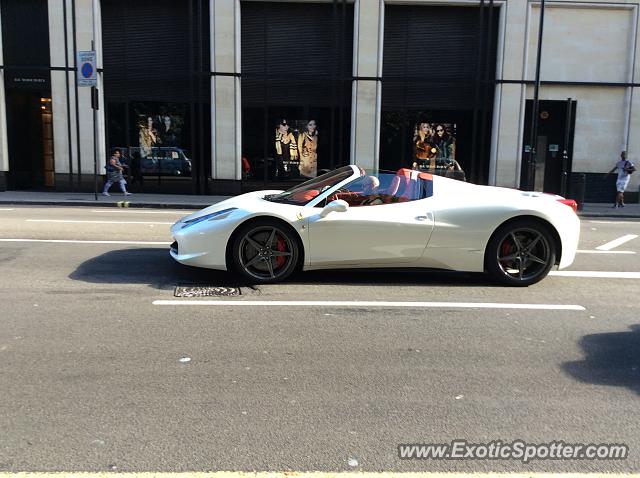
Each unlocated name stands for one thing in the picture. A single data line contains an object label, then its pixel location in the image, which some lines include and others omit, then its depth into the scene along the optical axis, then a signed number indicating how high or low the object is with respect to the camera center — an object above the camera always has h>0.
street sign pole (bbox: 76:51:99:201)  16.25 +1.99
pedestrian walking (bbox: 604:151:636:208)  17.97 -0.73
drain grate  6.06 -1.56
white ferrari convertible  6.44 -0.95
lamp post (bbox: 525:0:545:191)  17.52 +1.00
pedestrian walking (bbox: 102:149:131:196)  18.06 -0.98
